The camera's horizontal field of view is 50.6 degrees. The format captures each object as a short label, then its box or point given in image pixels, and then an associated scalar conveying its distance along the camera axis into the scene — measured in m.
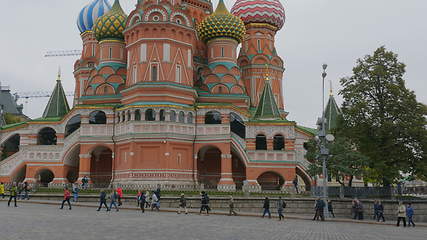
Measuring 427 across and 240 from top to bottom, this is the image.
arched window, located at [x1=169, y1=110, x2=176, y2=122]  35.03
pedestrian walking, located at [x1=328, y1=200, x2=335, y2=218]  25.99
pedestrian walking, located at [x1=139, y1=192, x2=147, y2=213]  23.24
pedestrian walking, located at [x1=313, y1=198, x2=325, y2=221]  22.61
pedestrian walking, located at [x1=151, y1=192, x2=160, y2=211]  24.52
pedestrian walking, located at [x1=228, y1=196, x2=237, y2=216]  23.44
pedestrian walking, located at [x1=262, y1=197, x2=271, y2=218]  23.06
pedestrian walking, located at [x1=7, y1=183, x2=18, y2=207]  24.39
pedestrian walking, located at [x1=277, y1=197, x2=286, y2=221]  22.17
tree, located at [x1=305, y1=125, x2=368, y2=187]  28.08
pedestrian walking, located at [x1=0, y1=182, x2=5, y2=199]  29.65
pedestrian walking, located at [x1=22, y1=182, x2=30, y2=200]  29.36
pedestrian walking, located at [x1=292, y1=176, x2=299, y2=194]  32.56
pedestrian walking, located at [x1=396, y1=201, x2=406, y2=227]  21.35
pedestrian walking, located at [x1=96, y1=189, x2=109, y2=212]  23.02
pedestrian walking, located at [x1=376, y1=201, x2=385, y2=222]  24.20
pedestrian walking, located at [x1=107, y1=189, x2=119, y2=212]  23.23
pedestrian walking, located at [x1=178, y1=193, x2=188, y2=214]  23.28
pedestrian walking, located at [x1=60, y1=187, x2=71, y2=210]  22.98
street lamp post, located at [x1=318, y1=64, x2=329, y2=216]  23.70
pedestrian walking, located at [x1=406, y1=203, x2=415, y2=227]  22.09
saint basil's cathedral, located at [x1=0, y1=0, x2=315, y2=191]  34.66
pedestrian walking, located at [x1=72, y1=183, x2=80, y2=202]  27.73
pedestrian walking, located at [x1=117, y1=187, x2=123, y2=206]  25.80
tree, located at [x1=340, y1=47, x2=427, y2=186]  29.22
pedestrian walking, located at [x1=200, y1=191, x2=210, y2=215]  23.34
